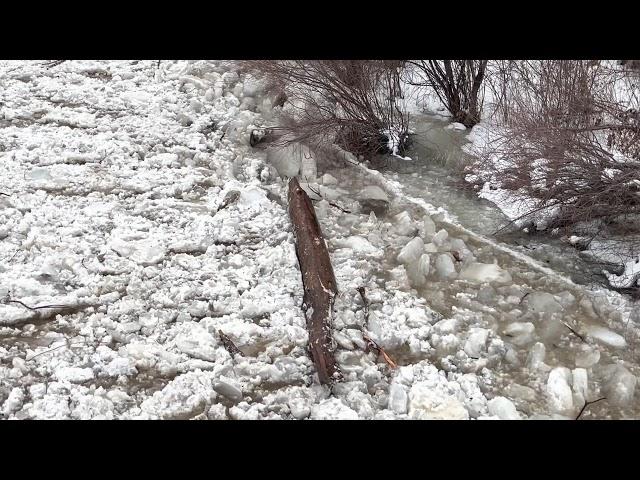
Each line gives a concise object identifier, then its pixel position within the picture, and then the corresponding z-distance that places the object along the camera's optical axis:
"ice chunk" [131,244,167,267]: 4.21
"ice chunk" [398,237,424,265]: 4.32
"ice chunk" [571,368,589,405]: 3.26
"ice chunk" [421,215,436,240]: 4.61
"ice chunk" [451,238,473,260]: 4.41
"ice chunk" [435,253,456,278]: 4.21
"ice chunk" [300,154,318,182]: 5.33
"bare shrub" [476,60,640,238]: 4.29
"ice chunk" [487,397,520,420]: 3.14
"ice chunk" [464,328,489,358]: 3.54
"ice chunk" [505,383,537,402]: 3.28
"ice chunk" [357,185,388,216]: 4.99
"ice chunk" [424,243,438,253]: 4.43
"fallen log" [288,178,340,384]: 3.43
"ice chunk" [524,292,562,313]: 3.88
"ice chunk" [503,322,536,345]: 3.65
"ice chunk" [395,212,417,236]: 4.64
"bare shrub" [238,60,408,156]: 5.61
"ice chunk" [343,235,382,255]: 4.43
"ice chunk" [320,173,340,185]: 5.27
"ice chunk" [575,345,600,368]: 3.50
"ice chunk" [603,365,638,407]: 3.24
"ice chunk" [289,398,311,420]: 3.13
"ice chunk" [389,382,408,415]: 3.16
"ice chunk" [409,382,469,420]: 3.12
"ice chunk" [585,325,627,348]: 3.64
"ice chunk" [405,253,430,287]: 4.14
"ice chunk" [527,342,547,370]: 3.47
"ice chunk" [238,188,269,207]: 4.91
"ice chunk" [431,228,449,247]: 4.52
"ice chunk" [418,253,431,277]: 4.20
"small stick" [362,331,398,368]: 3.46
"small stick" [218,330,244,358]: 3.51
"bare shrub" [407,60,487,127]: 6.17
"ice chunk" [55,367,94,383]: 3.26
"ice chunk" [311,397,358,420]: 3.09
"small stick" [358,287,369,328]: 3.76
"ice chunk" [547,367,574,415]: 3.22
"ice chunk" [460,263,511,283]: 4.16
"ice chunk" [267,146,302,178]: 5.38
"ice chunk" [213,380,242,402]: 3.25
